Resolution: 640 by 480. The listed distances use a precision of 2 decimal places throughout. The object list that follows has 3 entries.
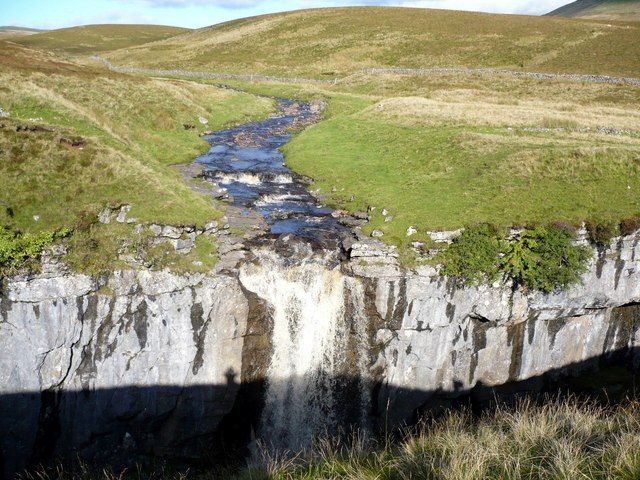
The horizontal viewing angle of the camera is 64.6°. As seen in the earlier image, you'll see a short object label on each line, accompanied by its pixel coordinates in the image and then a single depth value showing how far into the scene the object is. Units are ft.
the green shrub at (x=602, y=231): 79.41
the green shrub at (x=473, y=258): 75.61
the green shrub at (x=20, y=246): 64.83
